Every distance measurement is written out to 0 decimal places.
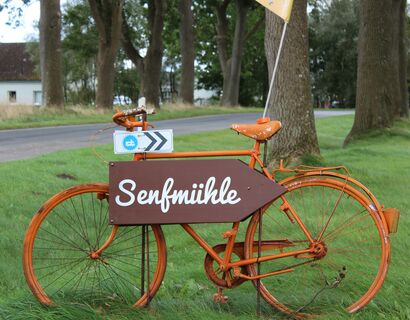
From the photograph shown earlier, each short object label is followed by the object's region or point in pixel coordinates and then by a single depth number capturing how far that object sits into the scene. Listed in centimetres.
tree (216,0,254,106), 3856
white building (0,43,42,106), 6291
